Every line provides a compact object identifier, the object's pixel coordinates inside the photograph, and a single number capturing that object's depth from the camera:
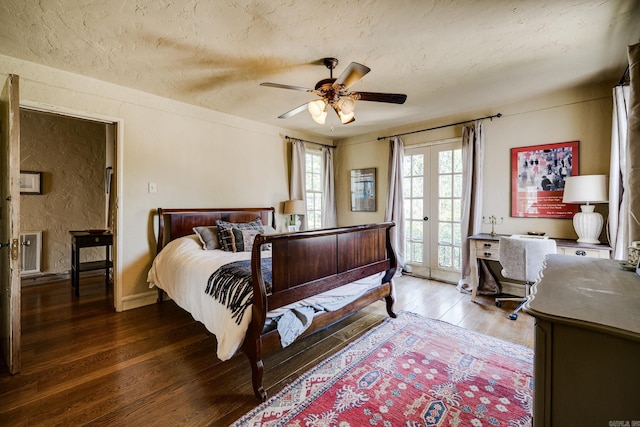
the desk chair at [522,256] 2.71
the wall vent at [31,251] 4.07
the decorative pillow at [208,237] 3.17
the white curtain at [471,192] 3.66
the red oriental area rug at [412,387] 1.56
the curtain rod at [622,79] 2.47
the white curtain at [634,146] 1.64
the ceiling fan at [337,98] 2.21
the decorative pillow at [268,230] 3.63
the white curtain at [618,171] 2.52
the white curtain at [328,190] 5.20
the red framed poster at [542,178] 3.15
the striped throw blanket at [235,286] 1.83
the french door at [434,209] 4.07
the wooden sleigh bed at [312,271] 1.76
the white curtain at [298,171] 4.66
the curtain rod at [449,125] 3.59
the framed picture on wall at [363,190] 4.96
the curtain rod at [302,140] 4.67
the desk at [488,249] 2.74
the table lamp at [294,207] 4.35
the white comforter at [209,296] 1.85
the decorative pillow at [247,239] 3.16
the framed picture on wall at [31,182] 4.09
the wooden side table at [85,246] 3.58
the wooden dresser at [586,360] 0.75
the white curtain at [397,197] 4.48
